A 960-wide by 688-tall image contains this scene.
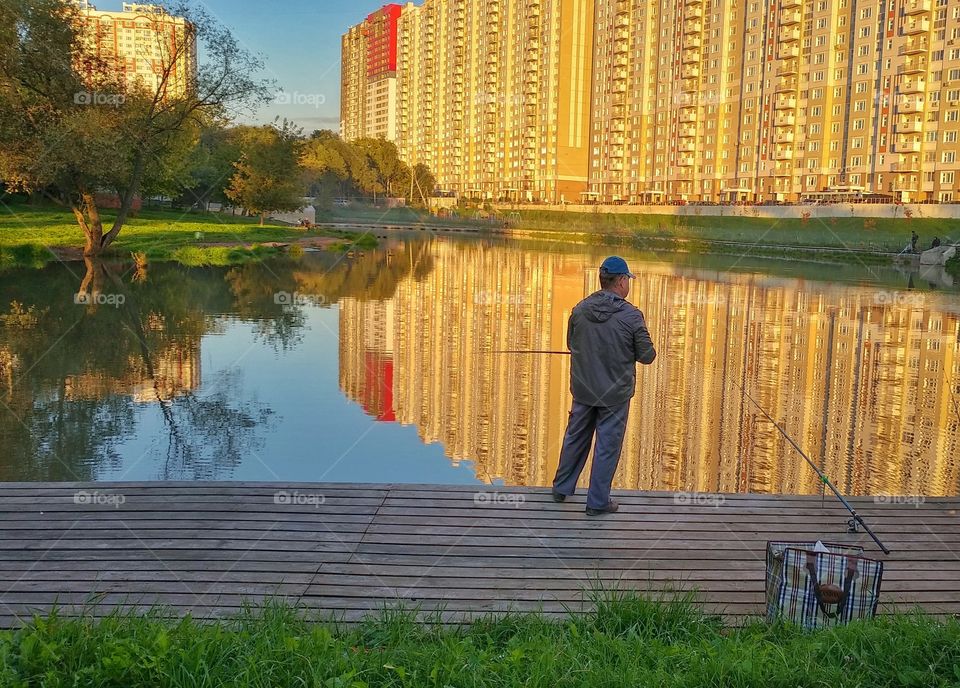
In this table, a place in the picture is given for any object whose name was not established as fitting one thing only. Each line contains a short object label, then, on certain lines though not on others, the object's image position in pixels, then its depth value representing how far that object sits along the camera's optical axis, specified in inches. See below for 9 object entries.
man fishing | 283.6
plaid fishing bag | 202.4
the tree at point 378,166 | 5036.9
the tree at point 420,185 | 5447.8
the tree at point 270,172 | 2517.2
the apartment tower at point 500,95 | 5211.6
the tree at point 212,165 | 2482.3
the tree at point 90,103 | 1312.7
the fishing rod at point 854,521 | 249.2
